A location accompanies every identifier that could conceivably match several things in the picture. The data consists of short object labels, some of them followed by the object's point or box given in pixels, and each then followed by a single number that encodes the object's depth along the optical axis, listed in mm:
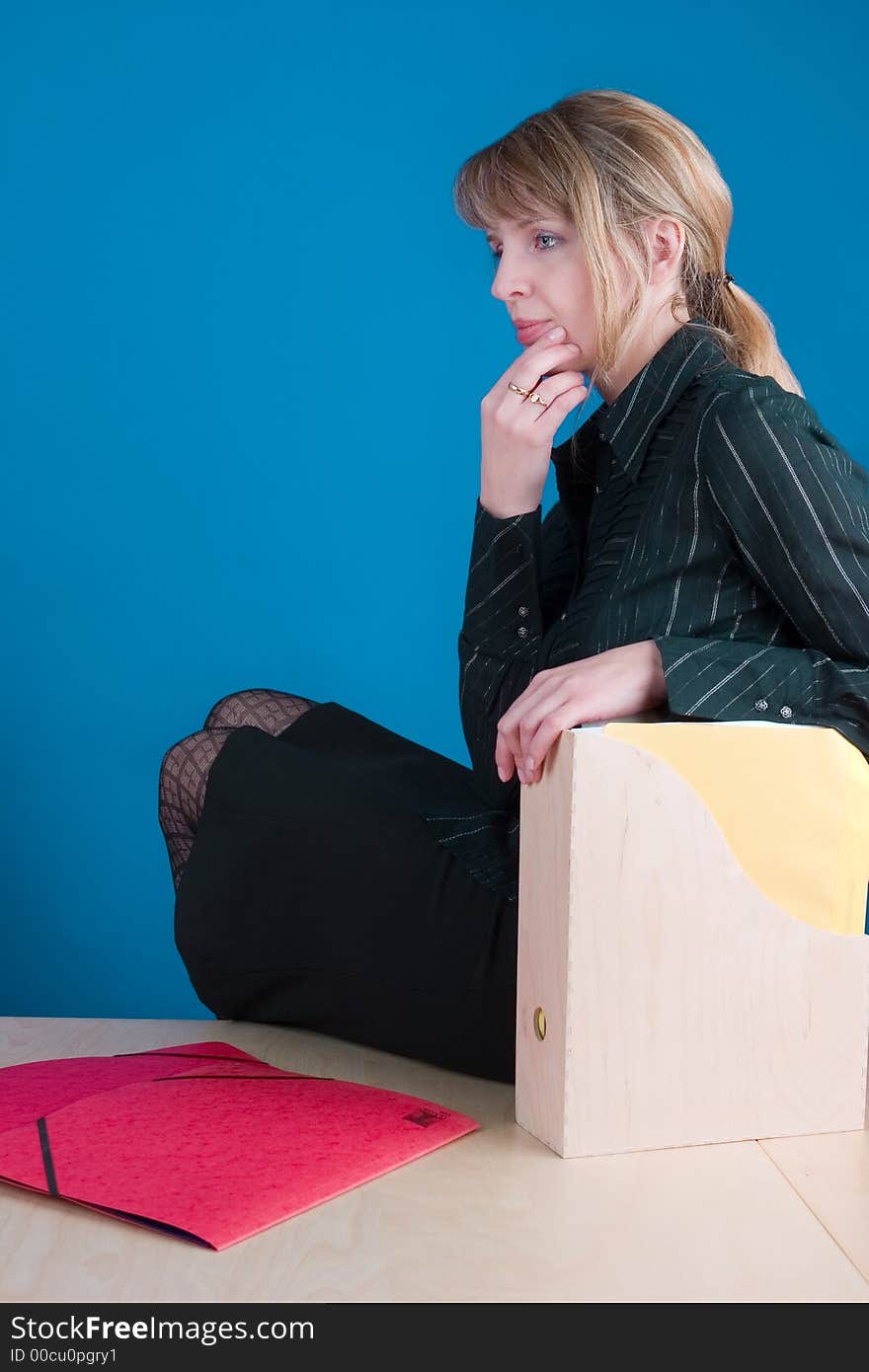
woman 1203
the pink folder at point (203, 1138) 989
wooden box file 1082
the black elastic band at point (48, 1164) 1007
